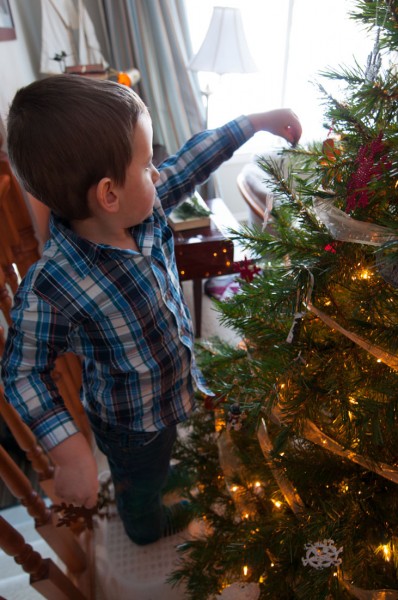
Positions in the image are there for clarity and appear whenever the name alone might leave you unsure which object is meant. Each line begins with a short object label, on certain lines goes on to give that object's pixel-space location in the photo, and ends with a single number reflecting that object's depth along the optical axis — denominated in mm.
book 1688
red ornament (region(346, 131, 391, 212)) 458
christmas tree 486
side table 1650
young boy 601
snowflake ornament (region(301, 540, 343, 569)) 547
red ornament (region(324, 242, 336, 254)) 540
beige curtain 2311
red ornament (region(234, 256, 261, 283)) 770
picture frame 1644
